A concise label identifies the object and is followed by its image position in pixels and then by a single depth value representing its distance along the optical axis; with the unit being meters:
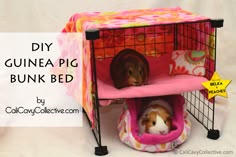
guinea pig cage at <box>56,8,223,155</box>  1.57
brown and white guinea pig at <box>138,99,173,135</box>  1.60
